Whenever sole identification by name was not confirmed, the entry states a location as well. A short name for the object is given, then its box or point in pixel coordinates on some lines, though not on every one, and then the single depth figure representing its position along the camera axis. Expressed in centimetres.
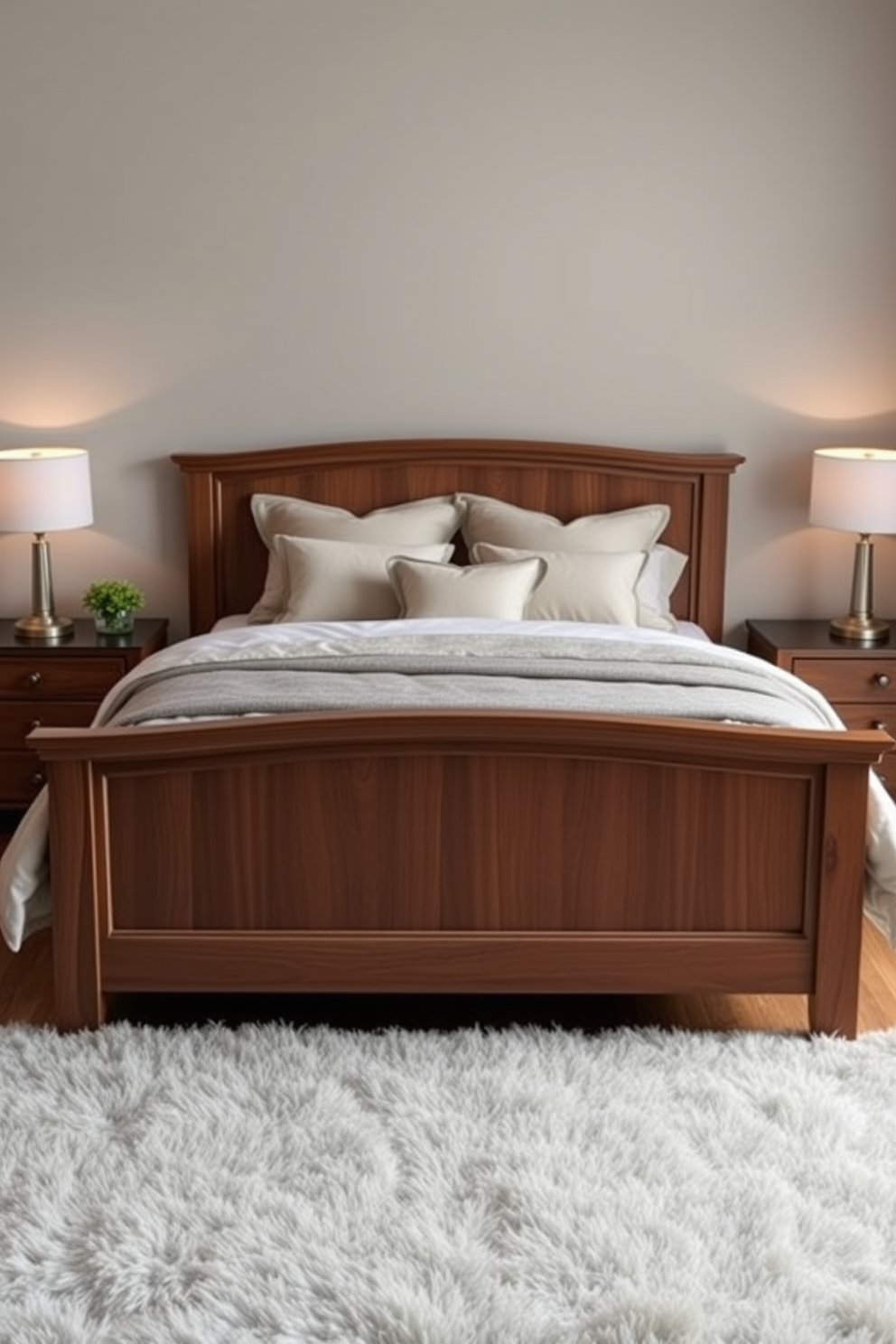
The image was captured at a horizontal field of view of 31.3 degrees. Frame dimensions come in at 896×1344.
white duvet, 298
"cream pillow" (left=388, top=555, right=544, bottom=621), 403
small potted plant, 443
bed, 293
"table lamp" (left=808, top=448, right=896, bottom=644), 431
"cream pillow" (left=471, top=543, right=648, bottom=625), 416
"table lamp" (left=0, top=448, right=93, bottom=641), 430
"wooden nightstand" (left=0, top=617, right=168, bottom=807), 429
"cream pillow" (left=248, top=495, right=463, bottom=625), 439
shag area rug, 221
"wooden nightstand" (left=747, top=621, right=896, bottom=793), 428
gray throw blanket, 314
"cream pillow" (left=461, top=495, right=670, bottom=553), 438
